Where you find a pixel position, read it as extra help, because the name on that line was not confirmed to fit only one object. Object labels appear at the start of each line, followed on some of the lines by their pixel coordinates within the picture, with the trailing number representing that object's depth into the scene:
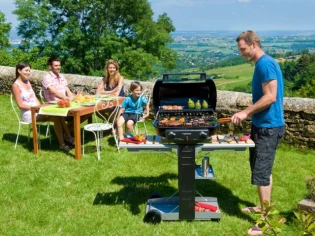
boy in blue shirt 5.98
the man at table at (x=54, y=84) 6.16
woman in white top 5.86
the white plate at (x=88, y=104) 5.75
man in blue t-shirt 3.21
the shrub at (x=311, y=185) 3.64
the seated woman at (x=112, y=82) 6.56
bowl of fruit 5.50
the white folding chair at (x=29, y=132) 6.01
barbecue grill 3.37
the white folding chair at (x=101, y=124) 5.67
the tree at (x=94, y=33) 24.02
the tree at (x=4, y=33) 20.54
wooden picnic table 5.41
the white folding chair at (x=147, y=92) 7.58
